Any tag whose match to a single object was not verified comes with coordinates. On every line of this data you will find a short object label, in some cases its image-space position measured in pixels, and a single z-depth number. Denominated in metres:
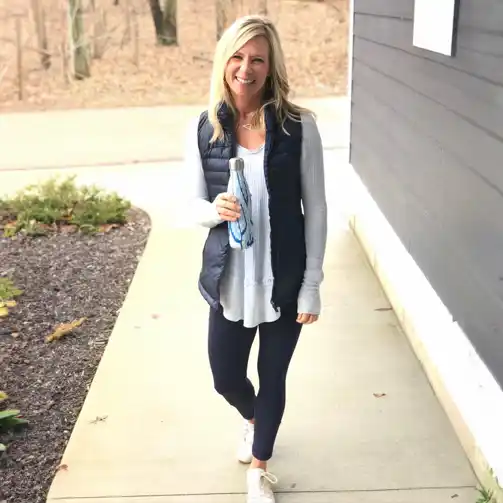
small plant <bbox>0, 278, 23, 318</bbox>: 4.59
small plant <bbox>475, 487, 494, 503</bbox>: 2.73
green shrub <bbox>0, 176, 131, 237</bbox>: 6.29
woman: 2.36
